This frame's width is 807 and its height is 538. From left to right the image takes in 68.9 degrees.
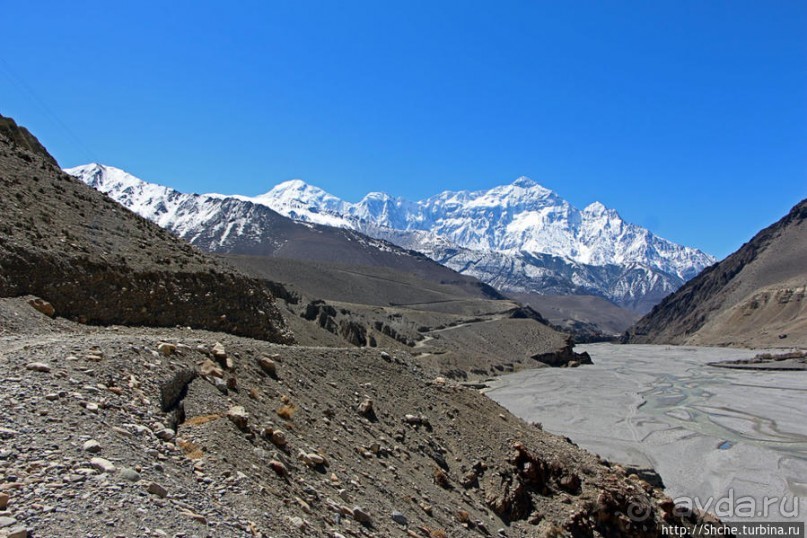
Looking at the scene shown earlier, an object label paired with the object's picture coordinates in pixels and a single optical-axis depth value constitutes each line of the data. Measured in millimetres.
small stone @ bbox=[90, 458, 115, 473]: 7048
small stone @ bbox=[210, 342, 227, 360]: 13086
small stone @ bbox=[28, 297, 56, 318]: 17672
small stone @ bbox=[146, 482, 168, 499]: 7074
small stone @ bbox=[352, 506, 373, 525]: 10377
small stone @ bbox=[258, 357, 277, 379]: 14383
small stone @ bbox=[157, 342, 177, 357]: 11640
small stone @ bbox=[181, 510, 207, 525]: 7048
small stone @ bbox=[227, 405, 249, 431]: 10328
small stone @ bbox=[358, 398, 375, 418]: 15852
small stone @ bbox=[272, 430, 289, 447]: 10812
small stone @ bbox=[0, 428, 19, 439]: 7020
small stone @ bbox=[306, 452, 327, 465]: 11188
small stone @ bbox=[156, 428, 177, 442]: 8608
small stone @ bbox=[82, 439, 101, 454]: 7312
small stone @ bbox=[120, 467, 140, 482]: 7111
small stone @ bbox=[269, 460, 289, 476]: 9758
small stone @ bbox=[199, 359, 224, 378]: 11812
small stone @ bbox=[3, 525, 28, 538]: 5461
